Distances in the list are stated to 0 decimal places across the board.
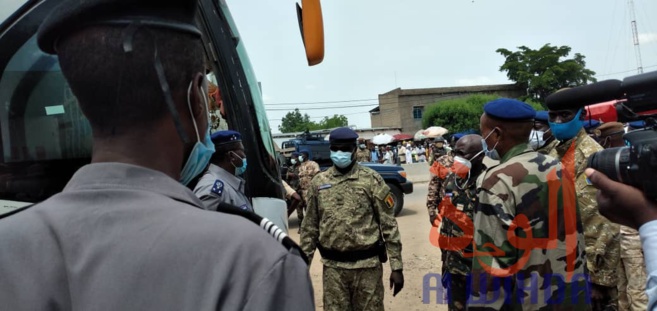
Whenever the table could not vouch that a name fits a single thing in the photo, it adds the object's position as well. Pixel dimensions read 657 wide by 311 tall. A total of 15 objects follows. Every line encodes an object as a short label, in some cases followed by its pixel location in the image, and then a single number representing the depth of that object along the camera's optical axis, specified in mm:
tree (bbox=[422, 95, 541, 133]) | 37375
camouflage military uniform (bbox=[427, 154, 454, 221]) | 5516
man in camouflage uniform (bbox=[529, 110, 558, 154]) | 4516
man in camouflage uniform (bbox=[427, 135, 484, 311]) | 3971
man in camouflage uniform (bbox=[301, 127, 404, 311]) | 3889
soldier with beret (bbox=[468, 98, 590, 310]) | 2586
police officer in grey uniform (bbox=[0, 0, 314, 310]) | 777
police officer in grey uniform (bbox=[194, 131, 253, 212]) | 2941
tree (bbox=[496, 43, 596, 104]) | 40812
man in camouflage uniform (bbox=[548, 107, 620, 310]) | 3664
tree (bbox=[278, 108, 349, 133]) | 69188
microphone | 1349
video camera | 1259
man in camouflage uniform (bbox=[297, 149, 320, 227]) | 9180
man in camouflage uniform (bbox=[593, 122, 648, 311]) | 3875
